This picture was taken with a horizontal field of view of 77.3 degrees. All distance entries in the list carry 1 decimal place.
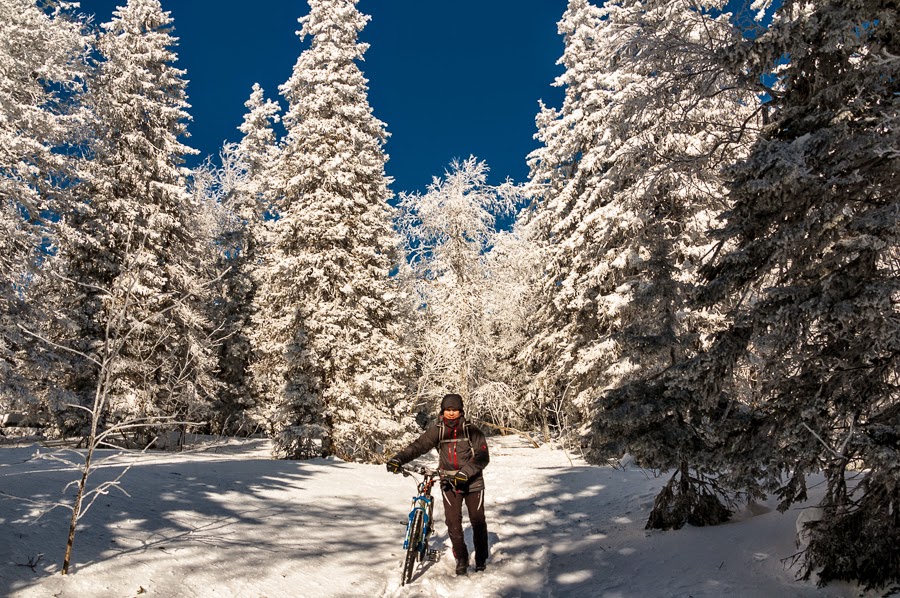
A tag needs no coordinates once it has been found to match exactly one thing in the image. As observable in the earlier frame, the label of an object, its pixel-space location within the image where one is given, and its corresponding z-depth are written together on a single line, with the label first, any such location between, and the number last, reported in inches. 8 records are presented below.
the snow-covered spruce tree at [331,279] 724.0
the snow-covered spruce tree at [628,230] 293.6
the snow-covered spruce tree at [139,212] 730.8
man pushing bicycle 264.2
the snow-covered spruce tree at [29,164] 554.3
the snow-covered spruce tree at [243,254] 1071.0
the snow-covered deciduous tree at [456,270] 918.4
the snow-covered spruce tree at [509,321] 933.2
